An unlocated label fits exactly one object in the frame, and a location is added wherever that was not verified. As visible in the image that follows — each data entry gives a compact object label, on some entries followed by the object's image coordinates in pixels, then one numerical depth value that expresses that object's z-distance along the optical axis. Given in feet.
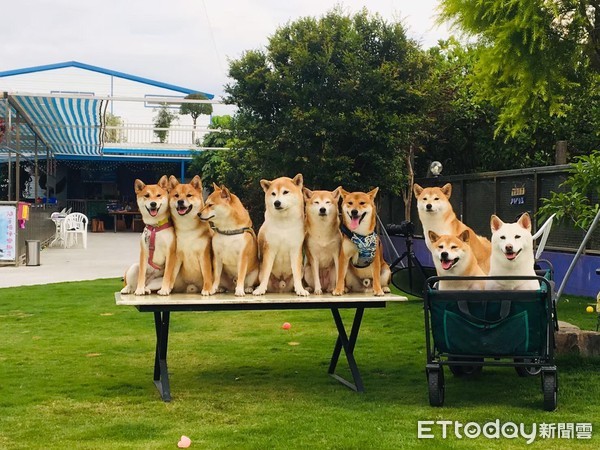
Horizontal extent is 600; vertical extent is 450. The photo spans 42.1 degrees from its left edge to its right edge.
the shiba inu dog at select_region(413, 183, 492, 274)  18.81
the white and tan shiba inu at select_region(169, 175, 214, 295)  16.16
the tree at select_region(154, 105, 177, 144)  101.76
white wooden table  15.08
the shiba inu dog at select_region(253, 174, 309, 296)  16.16
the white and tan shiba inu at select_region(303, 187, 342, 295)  16.31
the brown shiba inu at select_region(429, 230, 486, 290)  15.38
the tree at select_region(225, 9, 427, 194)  40.14
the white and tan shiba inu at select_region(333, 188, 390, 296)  16.25
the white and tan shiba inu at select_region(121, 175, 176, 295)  16.11
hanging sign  34.58
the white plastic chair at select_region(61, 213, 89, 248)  62.08
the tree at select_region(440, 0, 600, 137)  25.27
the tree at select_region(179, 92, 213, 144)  92.12
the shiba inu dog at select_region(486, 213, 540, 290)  14.74
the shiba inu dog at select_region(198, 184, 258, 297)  16.24
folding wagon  14.06
